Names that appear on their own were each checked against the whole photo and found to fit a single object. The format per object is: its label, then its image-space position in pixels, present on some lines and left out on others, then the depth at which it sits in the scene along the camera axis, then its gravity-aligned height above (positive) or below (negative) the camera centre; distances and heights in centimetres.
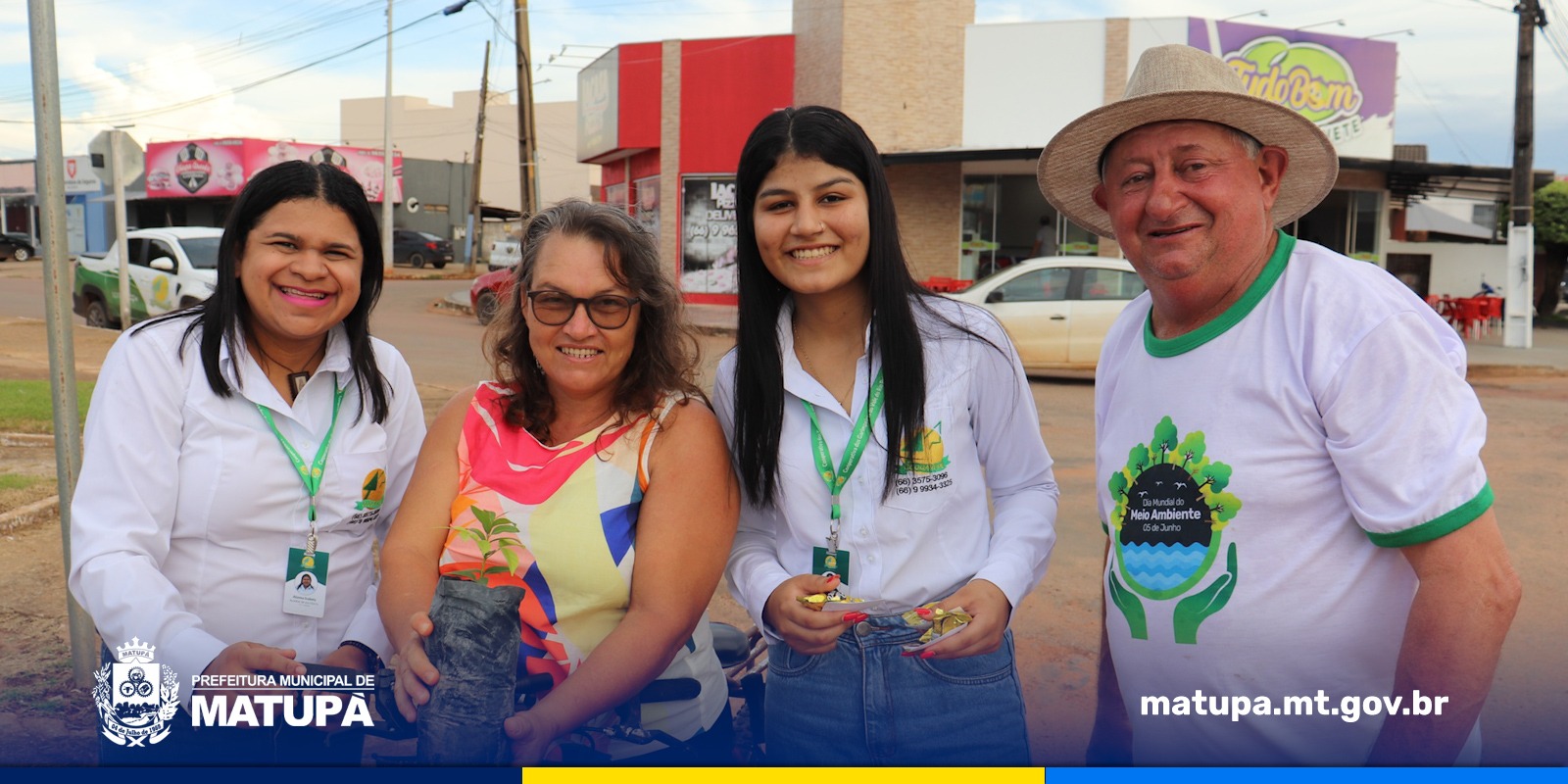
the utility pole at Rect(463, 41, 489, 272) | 3403 +227
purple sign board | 1956 +401
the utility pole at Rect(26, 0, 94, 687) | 323 +6
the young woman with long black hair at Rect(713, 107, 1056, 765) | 213 -37
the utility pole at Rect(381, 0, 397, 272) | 2404 +219
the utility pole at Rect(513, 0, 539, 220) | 2030 +345
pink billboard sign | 3756 +422
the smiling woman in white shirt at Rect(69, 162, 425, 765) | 203 -36
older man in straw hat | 166 -29
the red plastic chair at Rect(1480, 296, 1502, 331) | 2017 -20
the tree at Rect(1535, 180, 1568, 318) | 2494 +130
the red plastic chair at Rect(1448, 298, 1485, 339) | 1966 -31
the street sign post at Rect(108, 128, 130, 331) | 1052 +62
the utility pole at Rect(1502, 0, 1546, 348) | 1784 +159
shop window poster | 2138 +109
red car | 1659 -12
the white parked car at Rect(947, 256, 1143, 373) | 1240 -10
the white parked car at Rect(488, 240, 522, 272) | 2659 +85
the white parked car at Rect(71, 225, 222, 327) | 1432 +14
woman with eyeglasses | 204 -39
